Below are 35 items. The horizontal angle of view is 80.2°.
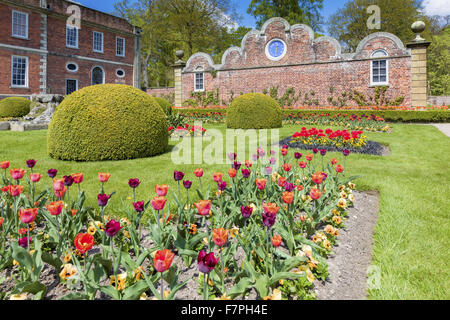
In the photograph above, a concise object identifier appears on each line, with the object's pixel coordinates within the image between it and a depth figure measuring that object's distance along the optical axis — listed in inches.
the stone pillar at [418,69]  634.2
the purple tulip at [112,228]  62.8
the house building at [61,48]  797.6
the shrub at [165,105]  583.5
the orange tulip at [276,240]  68.3
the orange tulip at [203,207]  75.2
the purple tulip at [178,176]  102.9
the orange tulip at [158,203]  78.0
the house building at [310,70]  661.9
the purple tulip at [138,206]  84.0
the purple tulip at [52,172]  106.0
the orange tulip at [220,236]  59.4
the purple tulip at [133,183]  96.3
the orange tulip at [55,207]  74.6
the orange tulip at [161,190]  86.4
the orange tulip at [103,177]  99.9
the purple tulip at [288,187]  97.7
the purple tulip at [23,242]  70.0
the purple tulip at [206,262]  52.0
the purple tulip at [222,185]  100.7
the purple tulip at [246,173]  116.2
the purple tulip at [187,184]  100.0
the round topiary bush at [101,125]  228.4
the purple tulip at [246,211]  73.8
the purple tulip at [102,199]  80.5
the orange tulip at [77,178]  101.4
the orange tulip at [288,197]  85.4
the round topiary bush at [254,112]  493.4
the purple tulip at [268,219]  66.6
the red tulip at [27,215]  68.5
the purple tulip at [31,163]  121.7
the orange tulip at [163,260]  52.2
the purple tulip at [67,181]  96.0
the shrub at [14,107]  632.4
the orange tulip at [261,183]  102.9
